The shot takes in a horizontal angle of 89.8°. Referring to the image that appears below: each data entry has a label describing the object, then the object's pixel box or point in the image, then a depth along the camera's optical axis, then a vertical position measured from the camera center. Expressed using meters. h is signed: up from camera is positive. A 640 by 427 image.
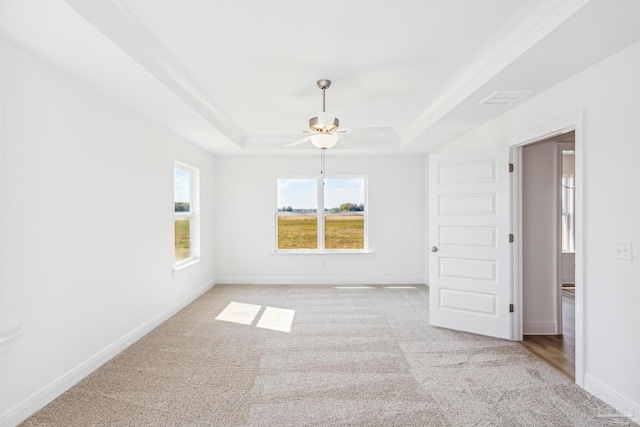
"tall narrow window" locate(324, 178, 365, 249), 6.06 +0.00
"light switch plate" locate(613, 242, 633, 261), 2.10 -0.26
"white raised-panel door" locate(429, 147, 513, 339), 3.39 -0.33
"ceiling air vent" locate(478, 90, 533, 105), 2.80 +1.05
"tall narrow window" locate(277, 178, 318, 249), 6.06 +0.00
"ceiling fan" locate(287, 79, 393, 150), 2.95 +0.81
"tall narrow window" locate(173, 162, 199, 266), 4.59 -0.02
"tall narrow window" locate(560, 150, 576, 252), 6.18 +0.15
